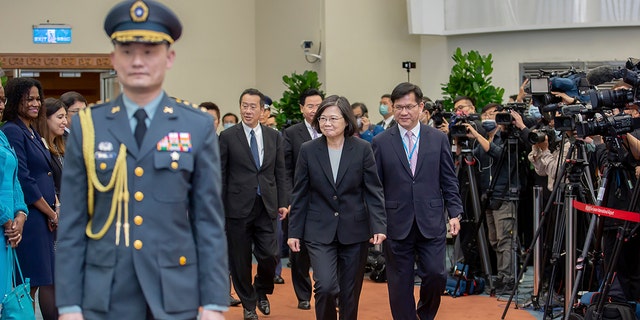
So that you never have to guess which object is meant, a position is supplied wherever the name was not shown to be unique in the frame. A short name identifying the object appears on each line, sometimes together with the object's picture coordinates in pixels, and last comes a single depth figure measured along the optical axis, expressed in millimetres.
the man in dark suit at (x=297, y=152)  9312
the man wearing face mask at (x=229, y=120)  15172
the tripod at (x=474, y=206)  9359
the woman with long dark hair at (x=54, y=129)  7023
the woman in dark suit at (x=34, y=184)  6461
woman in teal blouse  5758
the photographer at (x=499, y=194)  9336
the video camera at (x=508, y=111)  8727
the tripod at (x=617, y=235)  6586
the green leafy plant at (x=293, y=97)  13898
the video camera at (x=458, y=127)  9102
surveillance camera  16269
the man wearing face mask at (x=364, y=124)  12898
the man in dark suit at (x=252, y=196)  8766
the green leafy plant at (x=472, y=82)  11906
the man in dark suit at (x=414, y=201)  7504
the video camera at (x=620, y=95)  6453
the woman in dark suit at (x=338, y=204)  7188
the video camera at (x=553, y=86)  7684
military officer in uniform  3654
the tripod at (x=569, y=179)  7414
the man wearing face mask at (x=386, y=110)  13550
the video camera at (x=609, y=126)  6531
